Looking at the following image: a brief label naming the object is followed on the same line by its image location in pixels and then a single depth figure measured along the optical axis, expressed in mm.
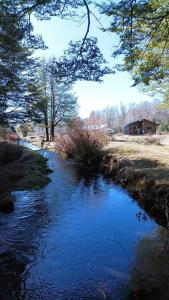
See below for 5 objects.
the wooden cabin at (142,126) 36980
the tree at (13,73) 7346
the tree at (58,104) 27608
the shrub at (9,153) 9720
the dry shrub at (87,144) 11185
